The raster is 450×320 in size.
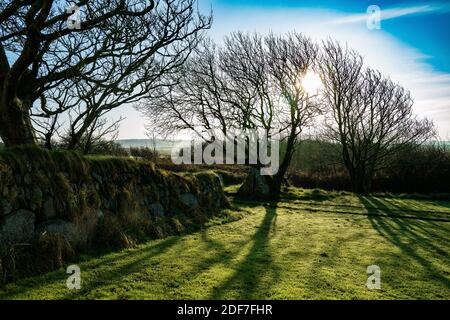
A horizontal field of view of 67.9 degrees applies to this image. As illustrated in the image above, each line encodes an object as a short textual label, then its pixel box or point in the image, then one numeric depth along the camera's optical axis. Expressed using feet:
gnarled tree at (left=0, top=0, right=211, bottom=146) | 22.36
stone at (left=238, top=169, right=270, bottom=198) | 63.72
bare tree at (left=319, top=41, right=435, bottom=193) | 81.46
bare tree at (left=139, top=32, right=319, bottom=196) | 68.39
